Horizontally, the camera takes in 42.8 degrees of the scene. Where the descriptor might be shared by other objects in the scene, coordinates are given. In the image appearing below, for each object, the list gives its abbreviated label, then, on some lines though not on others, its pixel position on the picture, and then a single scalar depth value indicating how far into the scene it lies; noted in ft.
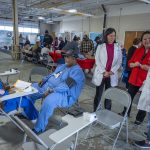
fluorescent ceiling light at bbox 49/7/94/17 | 29.71
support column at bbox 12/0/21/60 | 29.96
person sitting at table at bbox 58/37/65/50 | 30.33
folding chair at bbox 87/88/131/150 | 6.80
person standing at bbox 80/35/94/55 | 21.54
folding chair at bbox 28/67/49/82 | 10.64
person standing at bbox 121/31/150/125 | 8.27
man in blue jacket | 7.66
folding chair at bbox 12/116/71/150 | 4.20
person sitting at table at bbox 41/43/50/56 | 25.20
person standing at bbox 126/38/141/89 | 12.11
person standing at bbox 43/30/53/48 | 29.58
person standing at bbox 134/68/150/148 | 7.33
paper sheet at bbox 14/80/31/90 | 7.55
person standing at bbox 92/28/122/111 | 9.04
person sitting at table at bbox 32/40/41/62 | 27.58
